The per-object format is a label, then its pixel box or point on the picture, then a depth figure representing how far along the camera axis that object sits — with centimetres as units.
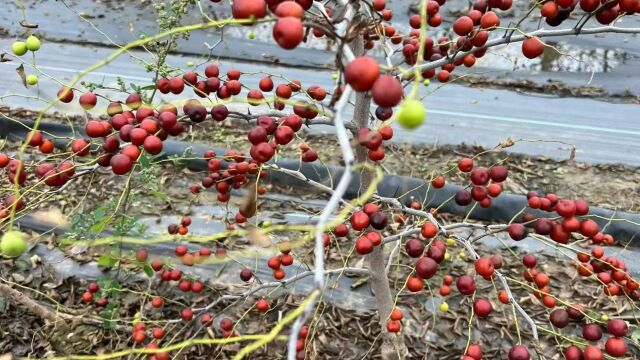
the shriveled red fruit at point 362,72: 71
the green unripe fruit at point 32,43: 144
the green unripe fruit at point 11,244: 83
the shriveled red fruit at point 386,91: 71
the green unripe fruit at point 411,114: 58
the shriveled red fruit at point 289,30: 75
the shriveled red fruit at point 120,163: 117
